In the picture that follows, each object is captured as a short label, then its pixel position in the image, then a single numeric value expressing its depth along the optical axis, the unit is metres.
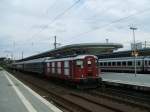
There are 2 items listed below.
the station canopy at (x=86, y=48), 15.41
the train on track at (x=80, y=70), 10.35
